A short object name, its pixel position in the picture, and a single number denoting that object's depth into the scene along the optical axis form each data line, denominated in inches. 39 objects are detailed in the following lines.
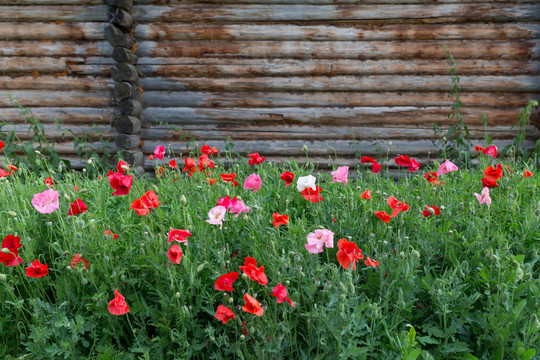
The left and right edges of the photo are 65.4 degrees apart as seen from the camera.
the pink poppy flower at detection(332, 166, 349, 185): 79.9
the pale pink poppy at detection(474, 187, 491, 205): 74.5
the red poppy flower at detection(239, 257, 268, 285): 50.5
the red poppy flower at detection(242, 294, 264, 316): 47.0
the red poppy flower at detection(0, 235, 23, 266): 59.7
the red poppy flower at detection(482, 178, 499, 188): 77.3
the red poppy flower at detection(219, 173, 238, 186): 79.2
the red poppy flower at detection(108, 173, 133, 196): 66.8
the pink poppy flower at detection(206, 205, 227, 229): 64.2
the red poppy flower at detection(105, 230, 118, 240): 67.3
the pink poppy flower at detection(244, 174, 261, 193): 76.9
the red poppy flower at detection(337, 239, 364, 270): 53.4
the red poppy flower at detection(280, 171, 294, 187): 76.9
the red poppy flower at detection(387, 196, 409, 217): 66.6
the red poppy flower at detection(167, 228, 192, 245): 57.9
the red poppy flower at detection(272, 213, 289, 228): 62.1
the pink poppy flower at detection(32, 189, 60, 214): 67.2
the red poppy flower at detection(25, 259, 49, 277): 59.6
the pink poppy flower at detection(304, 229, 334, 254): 56.8
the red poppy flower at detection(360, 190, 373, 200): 74.4
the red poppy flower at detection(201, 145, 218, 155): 103.1
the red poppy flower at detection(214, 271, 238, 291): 52.0
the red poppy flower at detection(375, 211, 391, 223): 64.8
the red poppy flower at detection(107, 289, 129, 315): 52.5
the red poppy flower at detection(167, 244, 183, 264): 55.2
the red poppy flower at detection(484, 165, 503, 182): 76.9
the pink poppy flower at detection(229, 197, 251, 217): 67.5
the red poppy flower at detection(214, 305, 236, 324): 50.9
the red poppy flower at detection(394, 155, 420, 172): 94.9
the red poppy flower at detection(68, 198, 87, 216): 69.7
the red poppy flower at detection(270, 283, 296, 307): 50.7
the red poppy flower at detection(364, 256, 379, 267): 59.1
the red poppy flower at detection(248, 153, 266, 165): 92.6
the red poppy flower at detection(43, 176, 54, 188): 90.6
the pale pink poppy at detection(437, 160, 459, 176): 85.2
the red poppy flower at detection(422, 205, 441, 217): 72.0
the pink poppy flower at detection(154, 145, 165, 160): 97.3
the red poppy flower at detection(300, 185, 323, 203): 69.0
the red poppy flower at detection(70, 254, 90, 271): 61.4
